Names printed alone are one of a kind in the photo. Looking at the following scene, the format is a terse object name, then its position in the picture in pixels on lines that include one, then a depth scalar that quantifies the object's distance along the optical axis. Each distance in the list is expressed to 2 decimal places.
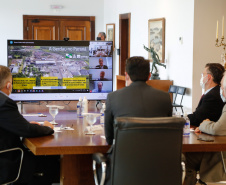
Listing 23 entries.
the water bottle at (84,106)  4.62
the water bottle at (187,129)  3.55
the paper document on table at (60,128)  3.74
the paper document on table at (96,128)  3.77
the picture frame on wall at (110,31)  11.73
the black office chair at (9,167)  3.28
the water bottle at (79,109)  4.60
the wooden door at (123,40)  10.99
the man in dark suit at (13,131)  3.28
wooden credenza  8.16
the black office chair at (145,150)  2.72
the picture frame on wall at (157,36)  8.68
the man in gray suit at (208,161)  3.49
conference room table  3.09
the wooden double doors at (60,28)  12.41
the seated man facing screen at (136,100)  3.01
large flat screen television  4.89
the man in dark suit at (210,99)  4.12
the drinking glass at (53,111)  4.07
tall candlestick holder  6.71
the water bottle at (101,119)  4.19
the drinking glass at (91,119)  3.58
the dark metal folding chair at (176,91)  7.46
